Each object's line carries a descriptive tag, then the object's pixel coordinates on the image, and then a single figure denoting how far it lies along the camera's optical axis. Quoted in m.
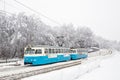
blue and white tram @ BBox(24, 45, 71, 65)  24.64
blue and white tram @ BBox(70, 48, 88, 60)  40.53
